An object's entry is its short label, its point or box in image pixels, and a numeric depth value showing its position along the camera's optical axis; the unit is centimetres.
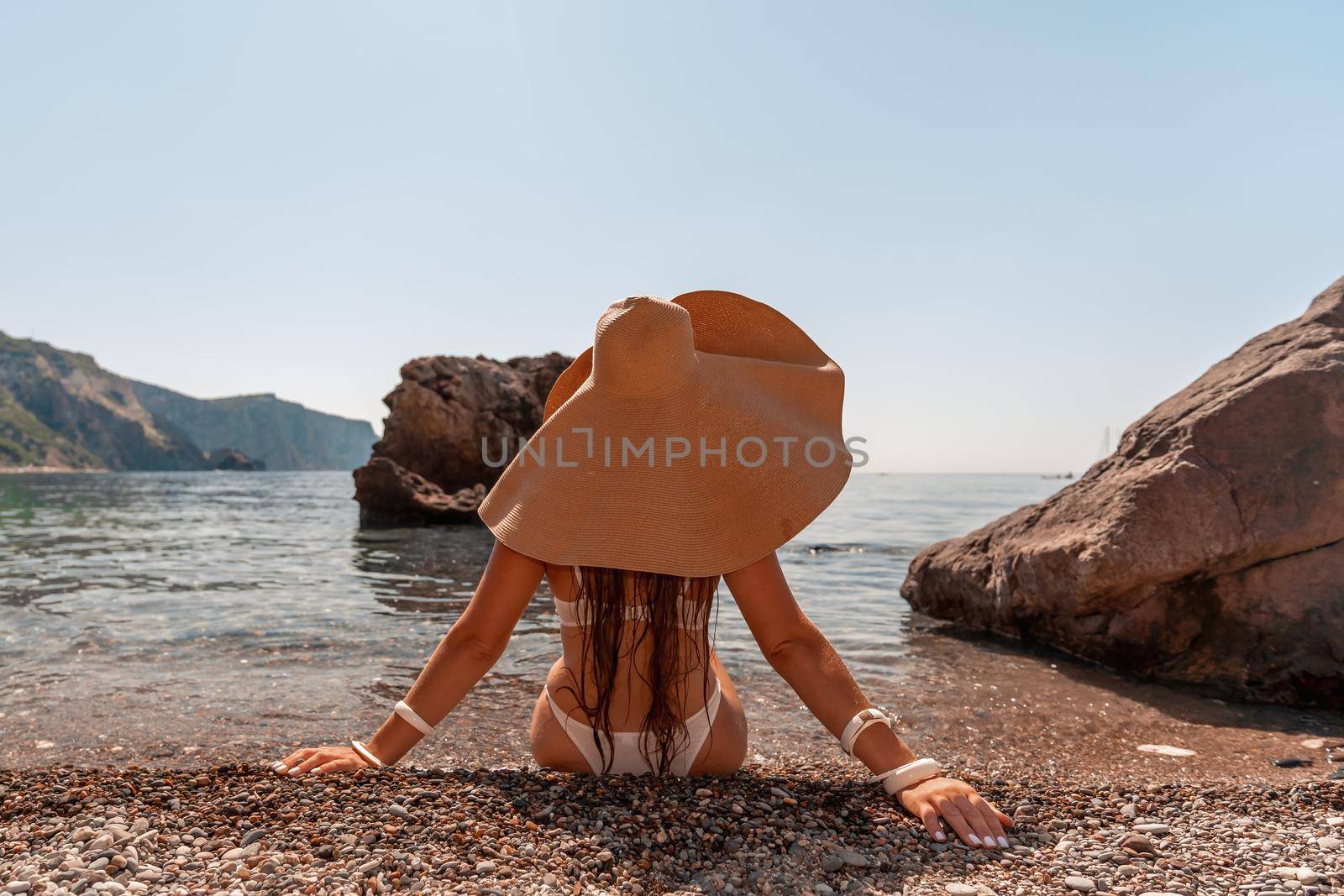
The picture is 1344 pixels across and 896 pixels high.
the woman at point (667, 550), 245
